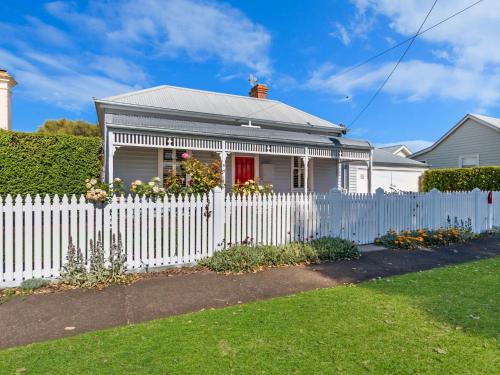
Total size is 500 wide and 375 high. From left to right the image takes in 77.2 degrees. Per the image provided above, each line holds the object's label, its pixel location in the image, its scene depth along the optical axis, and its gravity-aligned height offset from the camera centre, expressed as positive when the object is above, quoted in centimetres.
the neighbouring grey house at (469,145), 1962 +285
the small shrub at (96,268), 495 -134
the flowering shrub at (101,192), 526 -11
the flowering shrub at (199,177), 757 +22
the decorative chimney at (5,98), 1558 +440
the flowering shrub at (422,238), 805 -138
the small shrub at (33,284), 472 -150
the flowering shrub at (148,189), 659 -7
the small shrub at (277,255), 585 -139
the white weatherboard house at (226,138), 1150 +192
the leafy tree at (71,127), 2819 +532
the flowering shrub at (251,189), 845 -8
